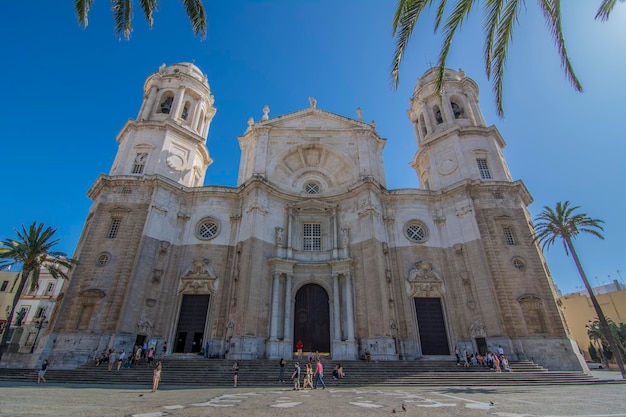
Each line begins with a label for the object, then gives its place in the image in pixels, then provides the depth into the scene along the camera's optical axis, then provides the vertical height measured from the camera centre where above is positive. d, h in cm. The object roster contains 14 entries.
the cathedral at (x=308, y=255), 2031 +708
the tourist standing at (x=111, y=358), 1650 +24
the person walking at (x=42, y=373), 1468 -38
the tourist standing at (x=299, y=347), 2066 +91
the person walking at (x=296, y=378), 1286 -61
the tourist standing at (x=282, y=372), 1484 -41
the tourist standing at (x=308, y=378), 1308 -58
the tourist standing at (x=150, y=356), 1833 +38
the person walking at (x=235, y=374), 1418 -48
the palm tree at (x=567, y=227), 2238 +853
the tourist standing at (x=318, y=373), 1307 -40
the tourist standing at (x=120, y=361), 1628 +9
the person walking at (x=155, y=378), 1137 -47
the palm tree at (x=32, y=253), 2134 +687
